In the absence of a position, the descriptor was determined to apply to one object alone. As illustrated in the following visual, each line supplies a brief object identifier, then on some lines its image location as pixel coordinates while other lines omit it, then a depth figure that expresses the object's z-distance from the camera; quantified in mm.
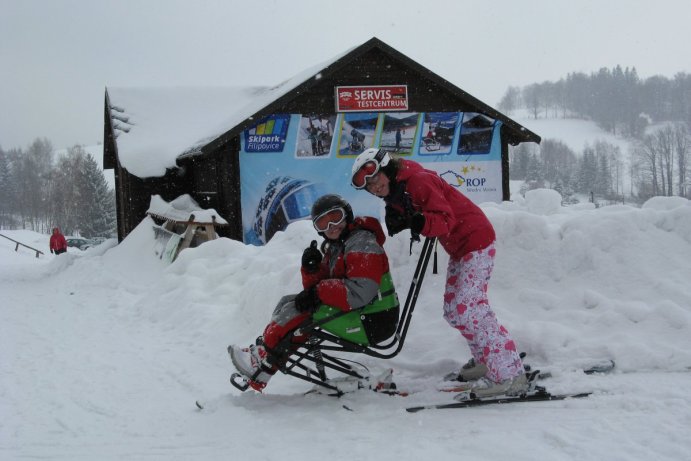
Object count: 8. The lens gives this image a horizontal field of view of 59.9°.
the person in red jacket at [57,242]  25141
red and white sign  16609
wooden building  15688
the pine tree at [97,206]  57469
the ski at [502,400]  3921
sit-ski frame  4176
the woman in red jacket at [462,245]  3996
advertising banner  15898
